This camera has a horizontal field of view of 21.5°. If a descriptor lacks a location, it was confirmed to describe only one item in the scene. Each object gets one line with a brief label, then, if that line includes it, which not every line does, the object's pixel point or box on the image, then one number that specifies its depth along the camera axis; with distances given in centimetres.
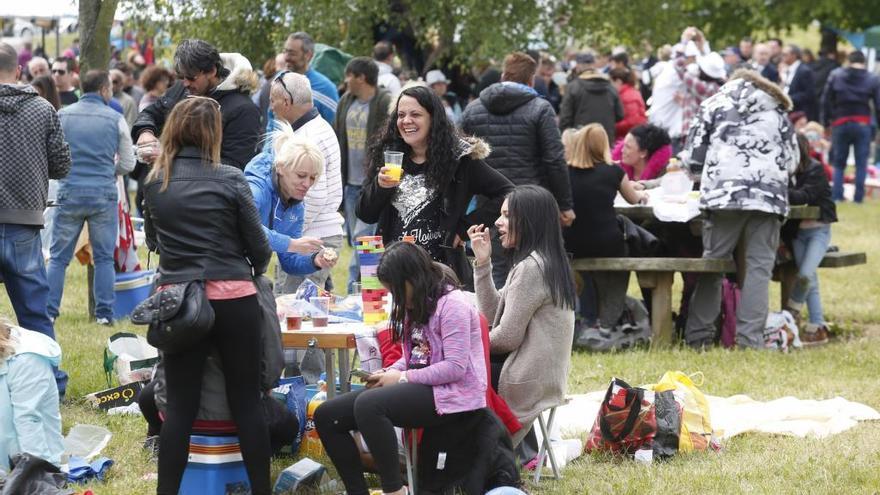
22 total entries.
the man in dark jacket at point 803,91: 3445
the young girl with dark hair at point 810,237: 1654
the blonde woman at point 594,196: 1583
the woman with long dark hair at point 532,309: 975
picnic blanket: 1173
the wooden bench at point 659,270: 1560
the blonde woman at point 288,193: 1020
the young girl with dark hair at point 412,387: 886
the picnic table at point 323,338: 962
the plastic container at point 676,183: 1711
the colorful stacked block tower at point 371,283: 996
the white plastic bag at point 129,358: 1243
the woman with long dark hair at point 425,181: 1093
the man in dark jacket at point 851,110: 3104
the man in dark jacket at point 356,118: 1848
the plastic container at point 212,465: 909
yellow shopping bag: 1082
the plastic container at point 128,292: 1732
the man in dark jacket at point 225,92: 1210
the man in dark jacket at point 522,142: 1492
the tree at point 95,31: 1625
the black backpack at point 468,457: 914
